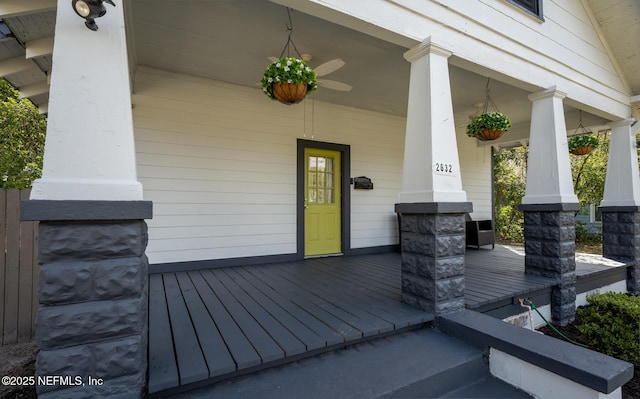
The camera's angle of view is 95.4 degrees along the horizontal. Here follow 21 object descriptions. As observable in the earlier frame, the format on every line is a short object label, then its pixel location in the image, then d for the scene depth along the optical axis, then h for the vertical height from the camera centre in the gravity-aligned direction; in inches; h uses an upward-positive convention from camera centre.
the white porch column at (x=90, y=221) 50.4 -1.7
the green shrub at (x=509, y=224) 337.7 -21.5
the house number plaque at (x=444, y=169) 96.1 +12.8
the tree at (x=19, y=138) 265.0 +72.2
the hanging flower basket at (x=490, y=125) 146.4 +41.4
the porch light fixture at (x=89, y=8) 52.1 +36.7
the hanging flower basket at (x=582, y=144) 178.5 +38.1
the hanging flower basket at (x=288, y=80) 98.0 +44.2
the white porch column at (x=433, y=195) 94.5 +4.0
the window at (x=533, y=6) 130.9 +91.2
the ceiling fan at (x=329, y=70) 114.5 +57.1
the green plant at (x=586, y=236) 346.8 -37.3
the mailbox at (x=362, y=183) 202.2 +17.6
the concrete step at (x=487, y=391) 73.5 -47.8
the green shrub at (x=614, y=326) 112.2 -50.4
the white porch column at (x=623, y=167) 178.2 +23.2
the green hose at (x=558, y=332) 121.7 -54.4
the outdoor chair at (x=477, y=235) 232.1 -23.0
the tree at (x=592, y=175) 341.1 +36.5
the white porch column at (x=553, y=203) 135.2 +1.2
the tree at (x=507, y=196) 348.5 +12.8
